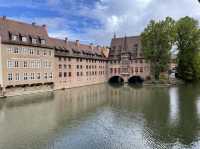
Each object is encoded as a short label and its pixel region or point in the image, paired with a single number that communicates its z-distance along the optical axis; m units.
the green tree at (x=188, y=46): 33.02
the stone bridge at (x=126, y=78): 38.85
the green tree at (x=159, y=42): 31.44
